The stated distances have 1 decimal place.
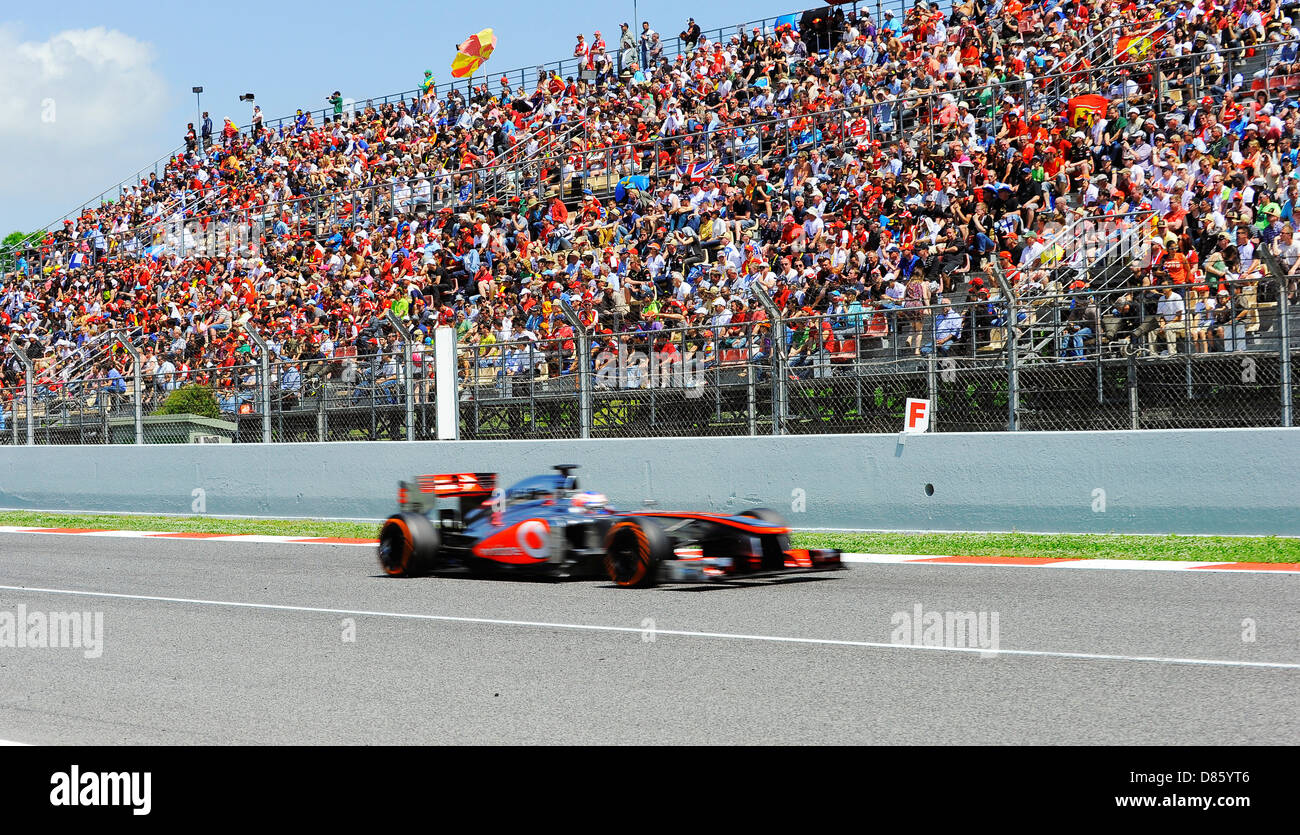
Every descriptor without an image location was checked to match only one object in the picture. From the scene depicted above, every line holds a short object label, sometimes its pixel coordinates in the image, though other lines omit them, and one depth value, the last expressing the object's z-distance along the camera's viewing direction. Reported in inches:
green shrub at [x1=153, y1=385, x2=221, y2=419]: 716.7
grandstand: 519.5
